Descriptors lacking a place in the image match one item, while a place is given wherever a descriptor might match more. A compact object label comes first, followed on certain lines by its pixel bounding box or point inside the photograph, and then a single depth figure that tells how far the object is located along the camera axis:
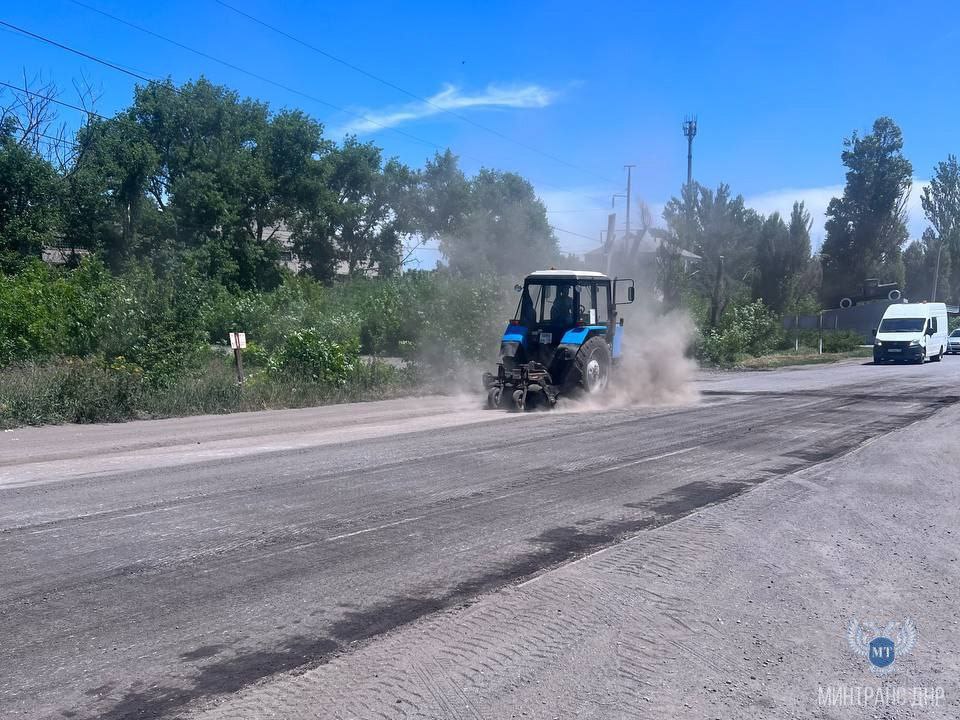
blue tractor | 17.05
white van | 36.09
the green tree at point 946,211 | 75.50
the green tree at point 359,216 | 57.88
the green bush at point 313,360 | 20.92
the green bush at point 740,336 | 37.09
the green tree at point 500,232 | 36.16
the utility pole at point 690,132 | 71.19
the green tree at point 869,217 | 63.28
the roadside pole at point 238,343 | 19.69
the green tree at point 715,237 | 45.75
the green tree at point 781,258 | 51.94
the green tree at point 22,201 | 35.75
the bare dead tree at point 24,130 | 36.50
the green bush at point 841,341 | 46.91
